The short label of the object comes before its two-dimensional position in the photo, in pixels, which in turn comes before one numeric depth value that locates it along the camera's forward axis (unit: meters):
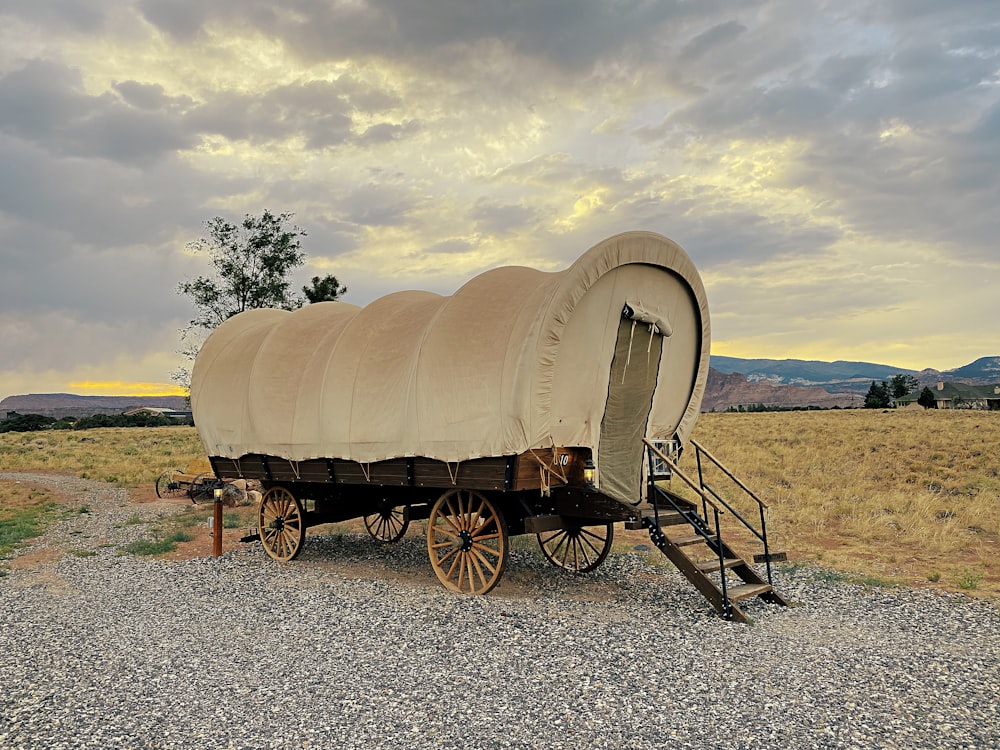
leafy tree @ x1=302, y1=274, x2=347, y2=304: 24.34
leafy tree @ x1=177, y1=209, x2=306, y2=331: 24.59
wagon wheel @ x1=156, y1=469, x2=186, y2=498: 19.73
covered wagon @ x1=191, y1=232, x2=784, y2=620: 8.35
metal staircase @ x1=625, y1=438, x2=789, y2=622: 8.01
